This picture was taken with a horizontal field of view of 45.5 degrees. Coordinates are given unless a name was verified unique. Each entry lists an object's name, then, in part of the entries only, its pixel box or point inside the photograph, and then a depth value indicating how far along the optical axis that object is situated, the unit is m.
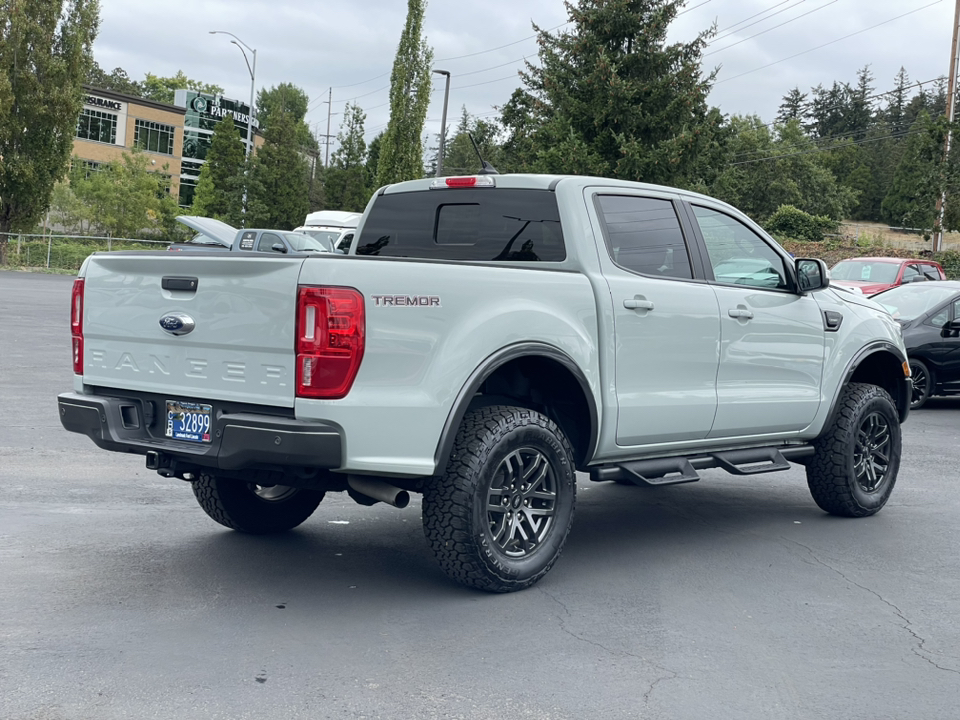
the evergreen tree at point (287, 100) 120.59
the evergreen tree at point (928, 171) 37.97
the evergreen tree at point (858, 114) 127.56
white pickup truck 4.84
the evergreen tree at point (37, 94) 35.81
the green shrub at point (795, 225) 56.06
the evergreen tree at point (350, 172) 62.03
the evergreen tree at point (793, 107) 138.12
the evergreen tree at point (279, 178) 54.50
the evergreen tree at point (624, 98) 34.94
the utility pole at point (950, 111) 38.09
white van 34.91
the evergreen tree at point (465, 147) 71.50
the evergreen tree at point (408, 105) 52.94
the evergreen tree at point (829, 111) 132.38
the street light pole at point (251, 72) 50.26
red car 24.16
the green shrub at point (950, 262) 38.09
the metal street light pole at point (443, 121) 49.53
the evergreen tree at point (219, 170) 58.59
